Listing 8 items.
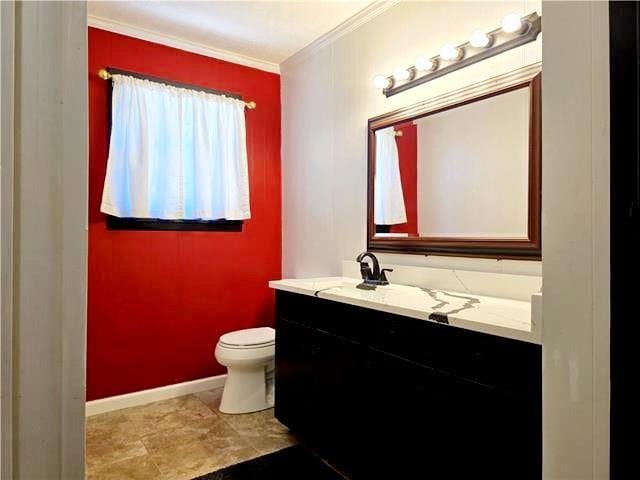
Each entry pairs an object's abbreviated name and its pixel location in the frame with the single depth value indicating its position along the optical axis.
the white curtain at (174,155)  2.73
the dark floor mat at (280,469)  1.99
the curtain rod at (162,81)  2.71
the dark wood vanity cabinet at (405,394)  1.27
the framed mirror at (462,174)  1.80
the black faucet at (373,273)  2.35
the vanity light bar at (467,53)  1.76
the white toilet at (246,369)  2.63
